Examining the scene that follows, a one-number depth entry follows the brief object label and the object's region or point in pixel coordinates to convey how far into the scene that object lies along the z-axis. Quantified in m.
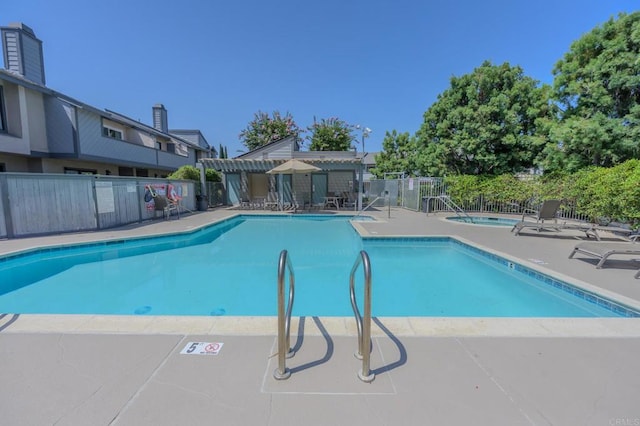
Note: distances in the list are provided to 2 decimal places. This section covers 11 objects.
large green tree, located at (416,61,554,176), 13.11
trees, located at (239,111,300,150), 31.12
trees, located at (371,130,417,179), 24.80
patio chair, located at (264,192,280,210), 16.17
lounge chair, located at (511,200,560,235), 8.12
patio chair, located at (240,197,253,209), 16.78
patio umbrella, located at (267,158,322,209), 12.72
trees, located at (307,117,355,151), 31.53
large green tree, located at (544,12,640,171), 9.61
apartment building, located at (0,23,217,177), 10.62
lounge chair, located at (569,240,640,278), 4.64
